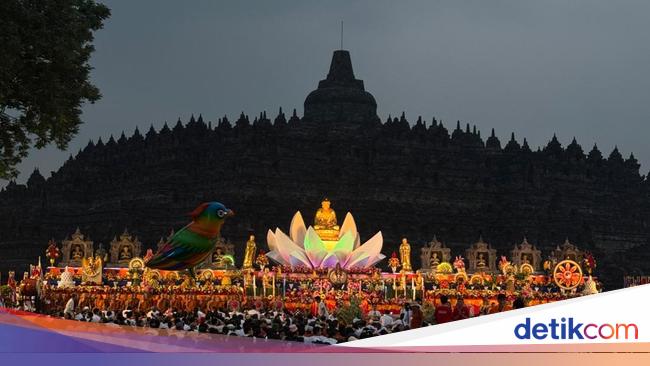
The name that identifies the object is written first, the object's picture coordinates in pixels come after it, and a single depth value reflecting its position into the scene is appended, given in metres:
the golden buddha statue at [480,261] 61.53
